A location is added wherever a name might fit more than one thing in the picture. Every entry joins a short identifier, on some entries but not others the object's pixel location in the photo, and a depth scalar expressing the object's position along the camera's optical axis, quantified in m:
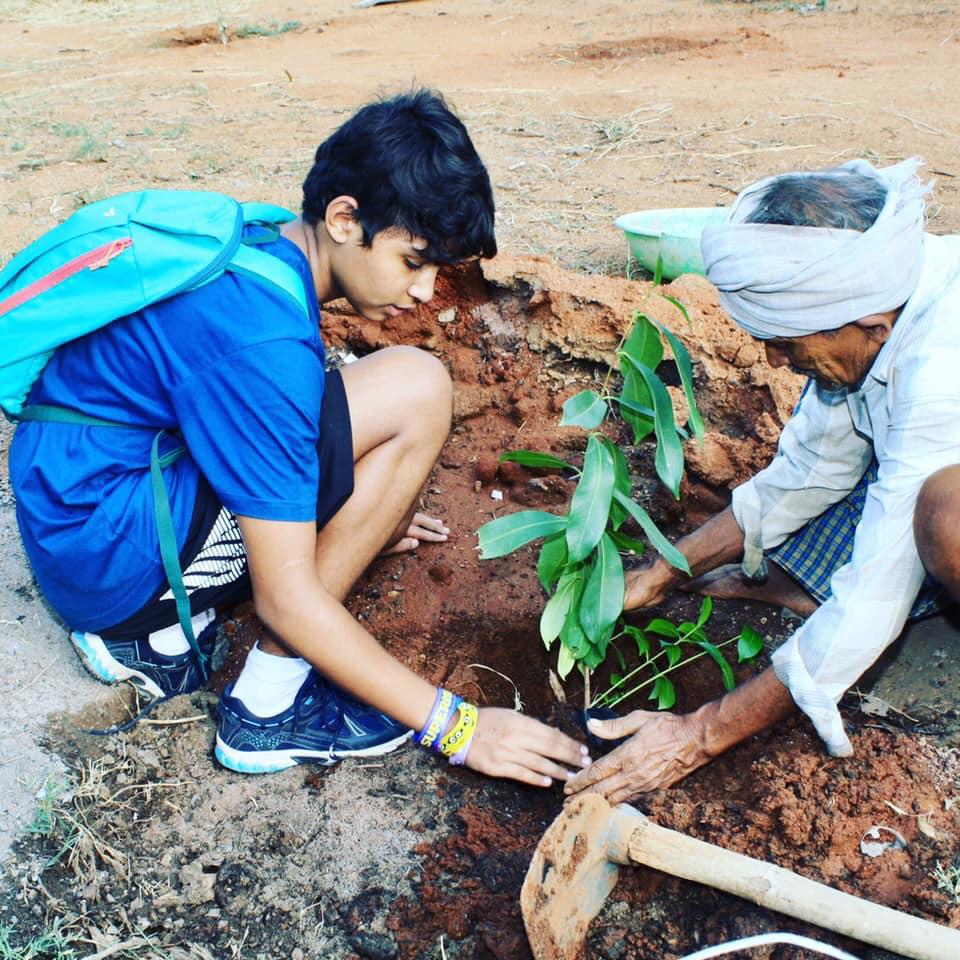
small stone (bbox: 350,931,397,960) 1.56
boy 1.56
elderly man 1.50
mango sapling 1.72
